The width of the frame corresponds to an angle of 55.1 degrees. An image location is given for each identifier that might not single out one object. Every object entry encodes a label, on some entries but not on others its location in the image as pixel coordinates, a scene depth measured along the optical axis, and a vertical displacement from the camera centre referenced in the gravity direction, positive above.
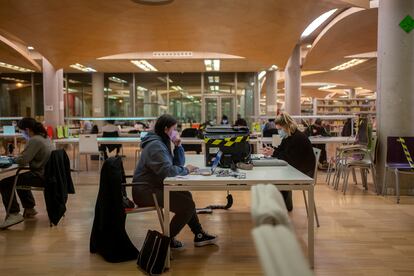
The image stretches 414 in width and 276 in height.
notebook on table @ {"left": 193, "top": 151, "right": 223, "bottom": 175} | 3.10 -0.43
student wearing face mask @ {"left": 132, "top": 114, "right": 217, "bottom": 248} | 3.13 -0.45
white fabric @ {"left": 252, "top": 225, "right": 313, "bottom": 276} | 0.74 -0.27
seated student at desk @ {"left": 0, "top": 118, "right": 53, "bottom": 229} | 4.13 -0.46
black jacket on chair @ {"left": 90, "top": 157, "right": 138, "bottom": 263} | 3.11 -0.80
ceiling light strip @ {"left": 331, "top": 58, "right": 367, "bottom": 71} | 13.84 +1.93
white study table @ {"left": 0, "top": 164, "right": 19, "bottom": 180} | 3.75 -0.51
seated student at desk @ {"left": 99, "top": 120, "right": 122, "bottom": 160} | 9.29 -0.37
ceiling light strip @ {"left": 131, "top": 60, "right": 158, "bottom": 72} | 13.47 +1.85
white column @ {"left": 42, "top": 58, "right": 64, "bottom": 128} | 11.99 +0.68
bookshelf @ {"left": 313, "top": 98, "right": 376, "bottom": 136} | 13.49 +0.34
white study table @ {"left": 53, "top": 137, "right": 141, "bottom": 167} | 7.50 -0.47
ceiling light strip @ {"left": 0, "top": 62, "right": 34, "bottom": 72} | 14.15 +1.84
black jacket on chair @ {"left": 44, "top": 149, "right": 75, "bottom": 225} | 4.02 -0.70
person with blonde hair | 4.15 -0.36
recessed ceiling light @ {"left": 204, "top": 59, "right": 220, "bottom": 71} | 13.22 +1.86
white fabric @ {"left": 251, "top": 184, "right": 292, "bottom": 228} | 0.93 -0.23
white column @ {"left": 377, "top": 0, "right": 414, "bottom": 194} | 5.50 +0.64
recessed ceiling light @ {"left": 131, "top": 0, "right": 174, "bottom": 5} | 7.12 +2.08
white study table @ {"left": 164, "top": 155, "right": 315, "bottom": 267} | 2.83 -0.48
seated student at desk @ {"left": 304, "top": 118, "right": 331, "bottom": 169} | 8.10 -0.36
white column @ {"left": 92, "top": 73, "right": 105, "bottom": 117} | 16.53 +0.89
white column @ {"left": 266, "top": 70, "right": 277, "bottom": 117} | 15.89 +0.97
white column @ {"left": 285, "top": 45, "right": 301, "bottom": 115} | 12.72 +1.12
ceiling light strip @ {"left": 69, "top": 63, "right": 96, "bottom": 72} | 14.59 +1.85
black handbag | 2.88 -1.01
